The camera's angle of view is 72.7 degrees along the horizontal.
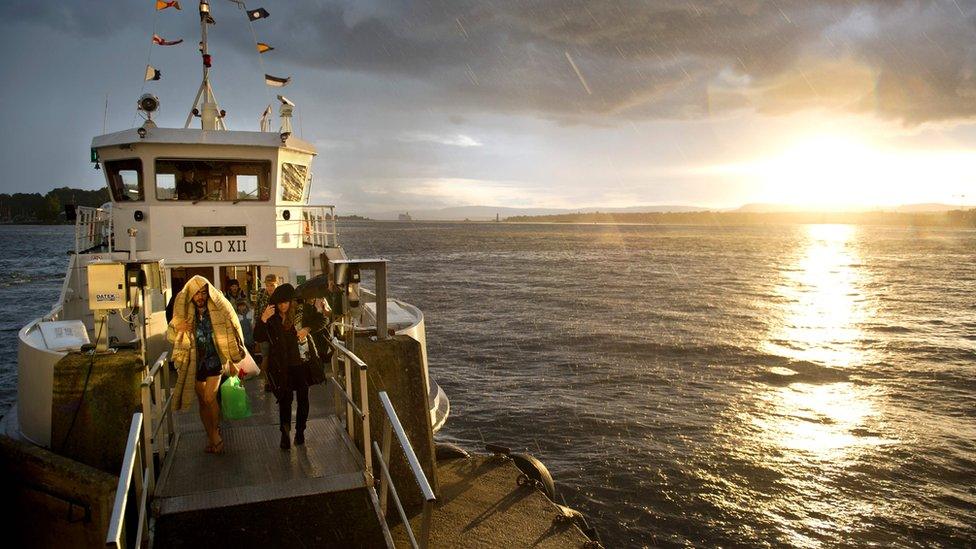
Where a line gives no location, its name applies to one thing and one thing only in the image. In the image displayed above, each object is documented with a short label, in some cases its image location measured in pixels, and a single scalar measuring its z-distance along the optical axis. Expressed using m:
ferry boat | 5.65
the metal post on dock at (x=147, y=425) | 5.62
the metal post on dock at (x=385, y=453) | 6.02
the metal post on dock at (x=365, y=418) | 6.08
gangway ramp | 5.52
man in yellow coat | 6.73
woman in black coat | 6.85
